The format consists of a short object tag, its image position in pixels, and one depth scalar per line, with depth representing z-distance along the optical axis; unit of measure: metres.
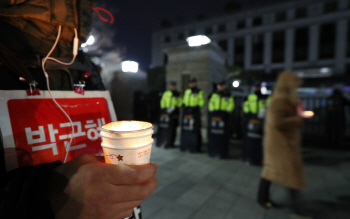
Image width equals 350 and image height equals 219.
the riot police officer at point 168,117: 6.57
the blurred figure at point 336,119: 6.88
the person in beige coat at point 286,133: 2.68
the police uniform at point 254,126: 4.95
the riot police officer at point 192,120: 6.11
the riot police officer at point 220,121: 5.53
